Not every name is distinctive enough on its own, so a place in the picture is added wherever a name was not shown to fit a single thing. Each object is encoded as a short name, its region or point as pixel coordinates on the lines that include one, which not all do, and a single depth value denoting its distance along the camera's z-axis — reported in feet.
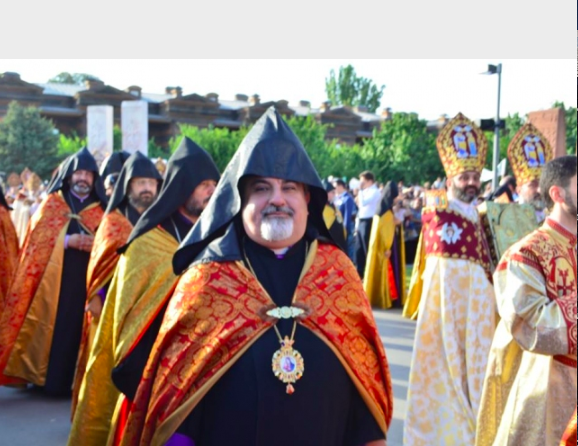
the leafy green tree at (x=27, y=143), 133.18
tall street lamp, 55.33
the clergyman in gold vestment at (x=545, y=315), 12.57
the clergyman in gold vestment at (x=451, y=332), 18.79
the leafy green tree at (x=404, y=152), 144.77
